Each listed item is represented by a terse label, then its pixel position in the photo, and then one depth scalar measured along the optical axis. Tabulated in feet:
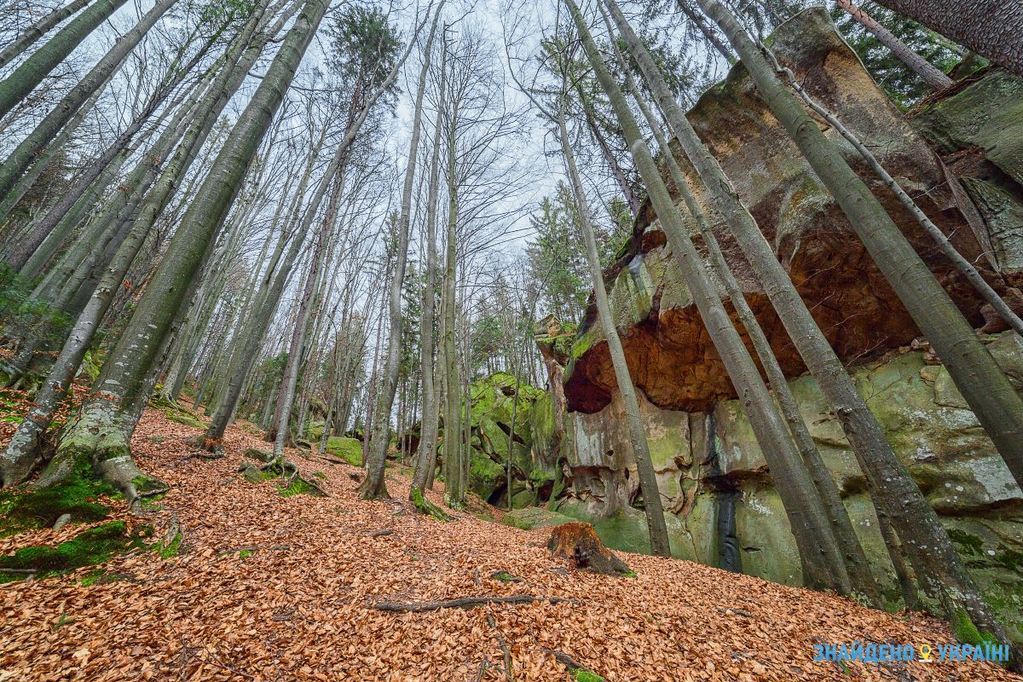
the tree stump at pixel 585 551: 15.60
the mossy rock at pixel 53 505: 9.77
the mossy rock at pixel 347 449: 60.90
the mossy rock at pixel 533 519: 38.24
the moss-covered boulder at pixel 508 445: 62.34
